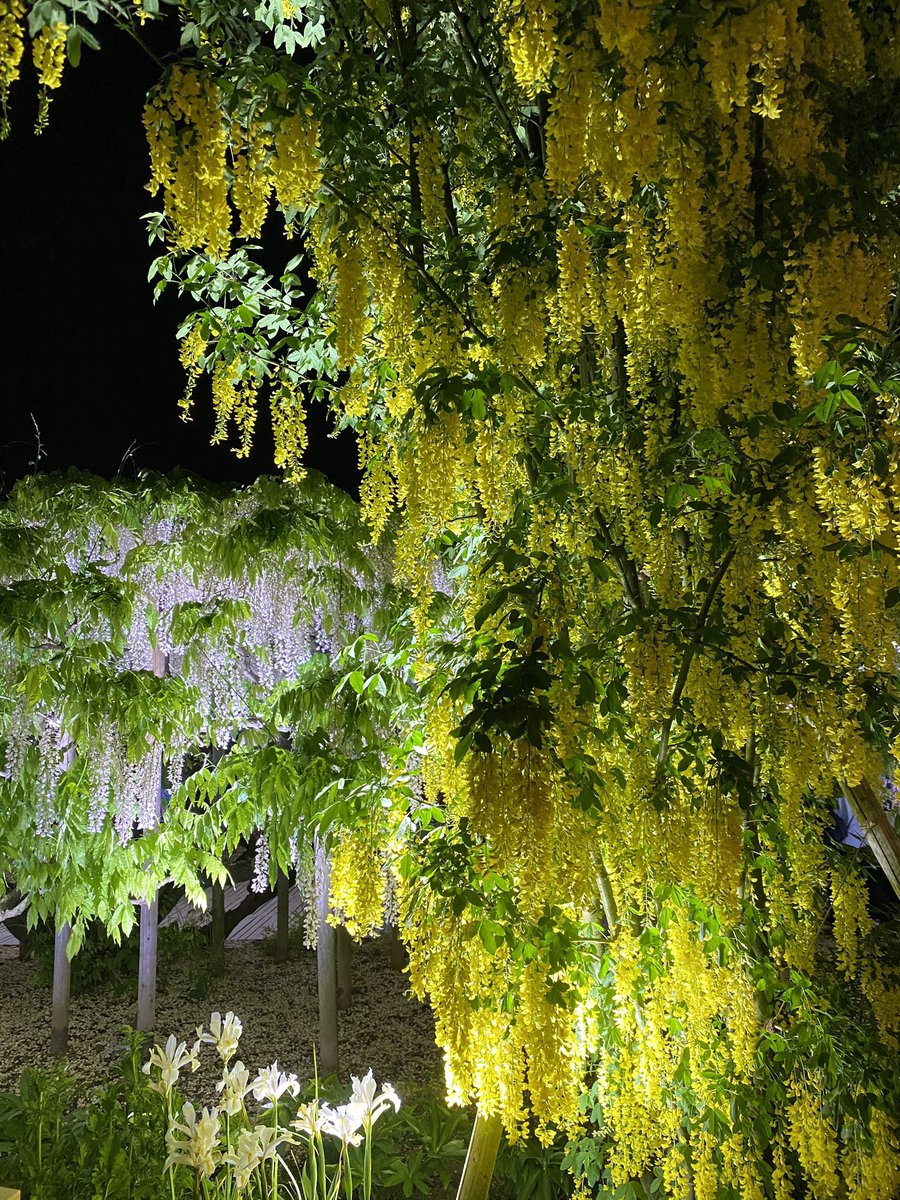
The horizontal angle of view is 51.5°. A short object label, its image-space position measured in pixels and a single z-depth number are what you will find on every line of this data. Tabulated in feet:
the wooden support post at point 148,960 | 16.08
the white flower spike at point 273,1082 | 9.20
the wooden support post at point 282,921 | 24.44
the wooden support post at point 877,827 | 8.82
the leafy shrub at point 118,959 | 22.77
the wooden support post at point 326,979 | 15.14
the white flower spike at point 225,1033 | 9.27
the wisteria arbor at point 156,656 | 13.37
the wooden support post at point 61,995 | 16.75
